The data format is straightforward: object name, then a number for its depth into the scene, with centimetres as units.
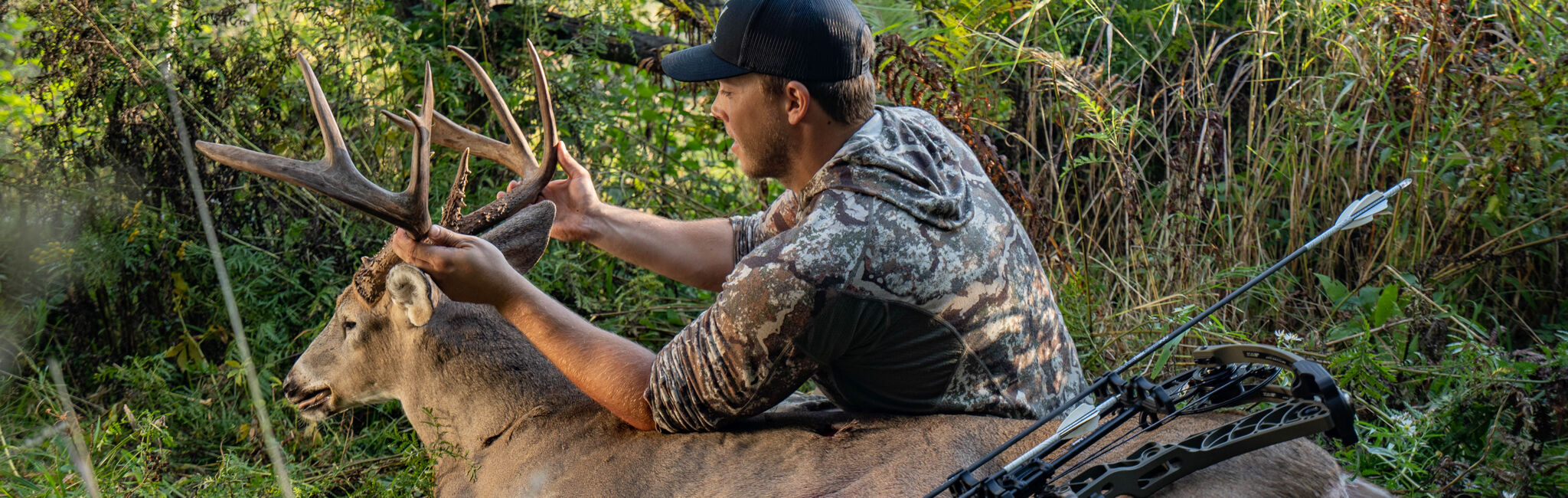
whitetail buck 280
